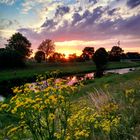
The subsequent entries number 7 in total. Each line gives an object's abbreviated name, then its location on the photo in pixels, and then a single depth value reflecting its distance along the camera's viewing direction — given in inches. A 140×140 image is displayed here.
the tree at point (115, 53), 2655.4
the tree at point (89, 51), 2566.0
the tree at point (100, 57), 1599.0
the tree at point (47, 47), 2331.8
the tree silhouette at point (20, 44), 1767.0
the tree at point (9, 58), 1479.0
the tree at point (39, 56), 2129.1
